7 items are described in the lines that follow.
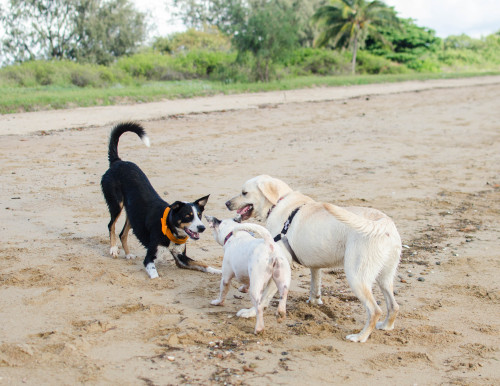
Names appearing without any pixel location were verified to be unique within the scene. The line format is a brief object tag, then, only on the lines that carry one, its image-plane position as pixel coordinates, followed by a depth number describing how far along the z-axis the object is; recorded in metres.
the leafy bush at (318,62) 40.25
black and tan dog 6.12
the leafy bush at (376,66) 44.84
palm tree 45.78
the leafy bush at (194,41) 49.28
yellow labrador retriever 4.70
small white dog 4.77
